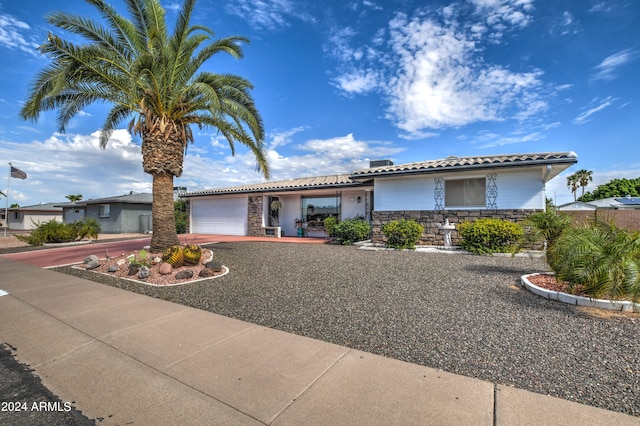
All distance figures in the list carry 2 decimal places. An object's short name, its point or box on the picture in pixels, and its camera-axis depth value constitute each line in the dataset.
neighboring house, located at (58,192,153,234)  25.62
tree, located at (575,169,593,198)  47.66
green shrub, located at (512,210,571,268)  6.64
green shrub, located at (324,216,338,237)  15.41
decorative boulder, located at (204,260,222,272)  7.90
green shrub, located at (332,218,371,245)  14.16
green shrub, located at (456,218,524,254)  10.43
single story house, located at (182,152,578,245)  11.35
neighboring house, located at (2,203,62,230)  38.59
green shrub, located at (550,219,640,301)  4.52
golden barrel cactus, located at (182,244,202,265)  8.33
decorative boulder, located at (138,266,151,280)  7.55
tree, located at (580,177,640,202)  35.78
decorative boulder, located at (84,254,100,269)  8.95
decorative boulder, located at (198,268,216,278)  7.54
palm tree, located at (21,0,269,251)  8.31
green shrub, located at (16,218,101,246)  16.84
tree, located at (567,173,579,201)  48.41
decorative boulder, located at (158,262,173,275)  7.66
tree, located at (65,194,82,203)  44.49
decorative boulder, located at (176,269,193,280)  7.25
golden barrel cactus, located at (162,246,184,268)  8.13
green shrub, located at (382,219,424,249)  12.16
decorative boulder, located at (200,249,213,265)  9.26
